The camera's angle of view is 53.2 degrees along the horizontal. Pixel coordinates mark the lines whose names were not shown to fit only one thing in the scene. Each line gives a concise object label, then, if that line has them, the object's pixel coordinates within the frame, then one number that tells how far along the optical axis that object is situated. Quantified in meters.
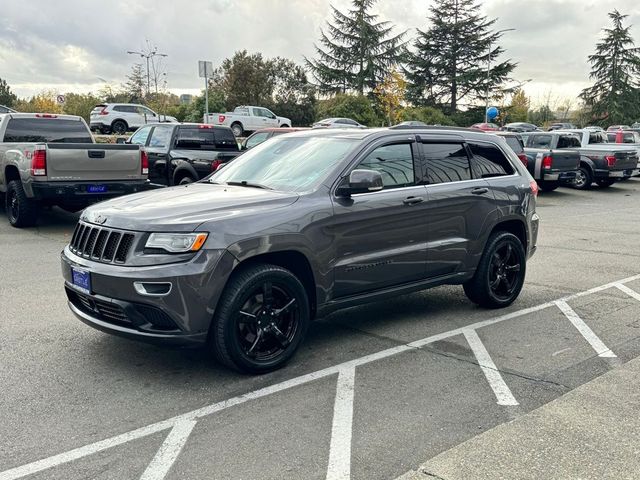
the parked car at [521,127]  33.38
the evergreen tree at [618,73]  58.59
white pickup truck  36.23
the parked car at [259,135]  15.63
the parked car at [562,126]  44.48
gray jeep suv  4.16
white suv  32.53
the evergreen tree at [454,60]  53.94
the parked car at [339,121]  31.69
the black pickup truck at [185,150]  13.33
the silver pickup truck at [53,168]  10.30
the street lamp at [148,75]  44.88
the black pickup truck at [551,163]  18.81
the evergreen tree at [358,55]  54.97
